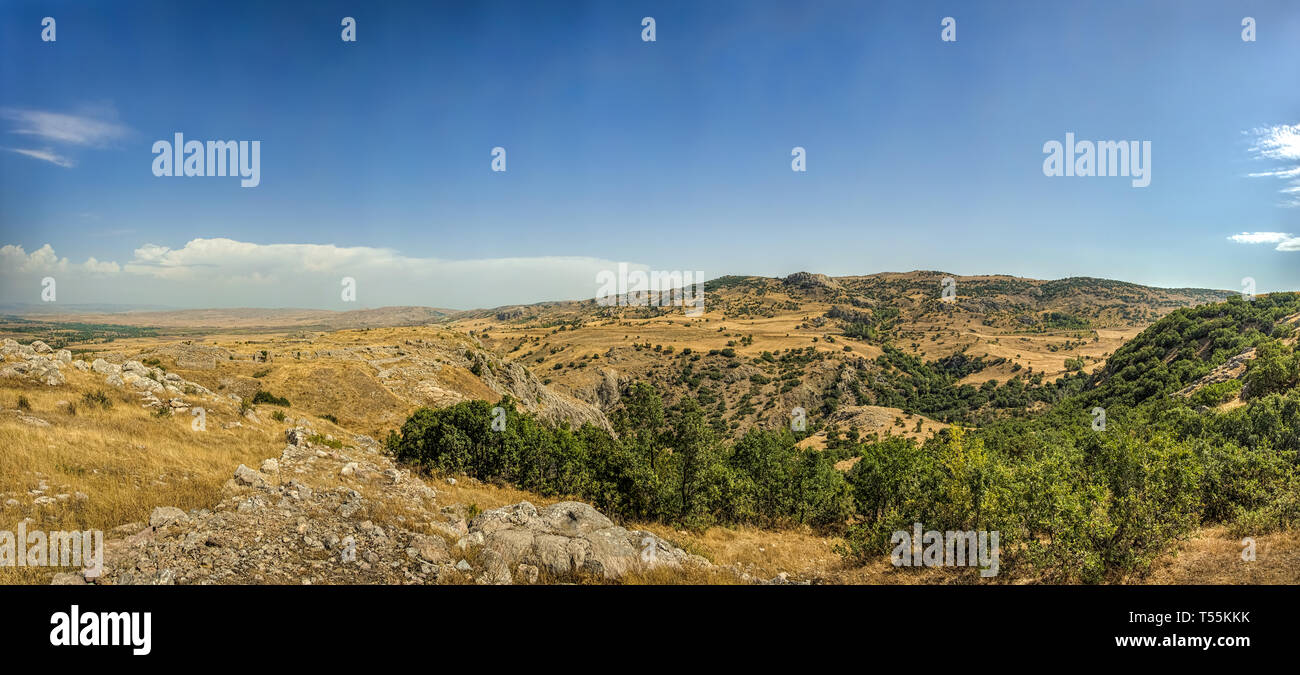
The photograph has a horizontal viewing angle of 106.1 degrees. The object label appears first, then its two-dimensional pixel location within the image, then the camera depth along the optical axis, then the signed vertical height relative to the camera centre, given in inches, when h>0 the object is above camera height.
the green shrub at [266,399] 1181.8 -163.3
